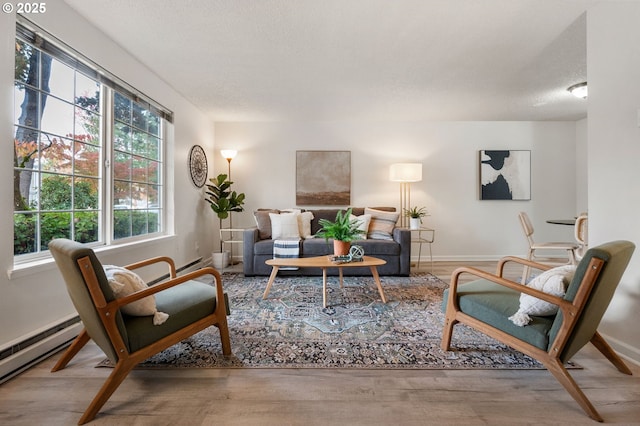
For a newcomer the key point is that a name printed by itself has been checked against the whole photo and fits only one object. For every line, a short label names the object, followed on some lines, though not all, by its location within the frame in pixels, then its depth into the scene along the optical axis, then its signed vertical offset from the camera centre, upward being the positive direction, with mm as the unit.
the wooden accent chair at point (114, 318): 1231 -553
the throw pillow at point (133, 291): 1409 -407
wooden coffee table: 2586 -496
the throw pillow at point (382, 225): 4012 -201
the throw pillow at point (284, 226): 3984 -205
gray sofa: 3693 -544
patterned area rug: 1679 -902
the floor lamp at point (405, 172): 4238 +599
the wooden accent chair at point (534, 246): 2953 -391
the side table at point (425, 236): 4629 -426
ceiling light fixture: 3120 +1396
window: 1801 +501
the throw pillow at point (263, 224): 4068 -178
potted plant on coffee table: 2744 -224
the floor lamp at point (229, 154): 4445 +933
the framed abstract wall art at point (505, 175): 4676 +605
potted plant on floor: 4184 +175
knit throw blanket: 3611 -499
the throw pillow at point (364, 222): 4020 -156
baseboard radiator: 1534 -823
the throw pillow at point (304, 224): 4172 -186
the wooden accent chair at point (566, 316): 1248 -550
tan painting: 4727 +608
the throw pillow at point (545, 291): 1405 -420
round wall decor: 4012 +706
